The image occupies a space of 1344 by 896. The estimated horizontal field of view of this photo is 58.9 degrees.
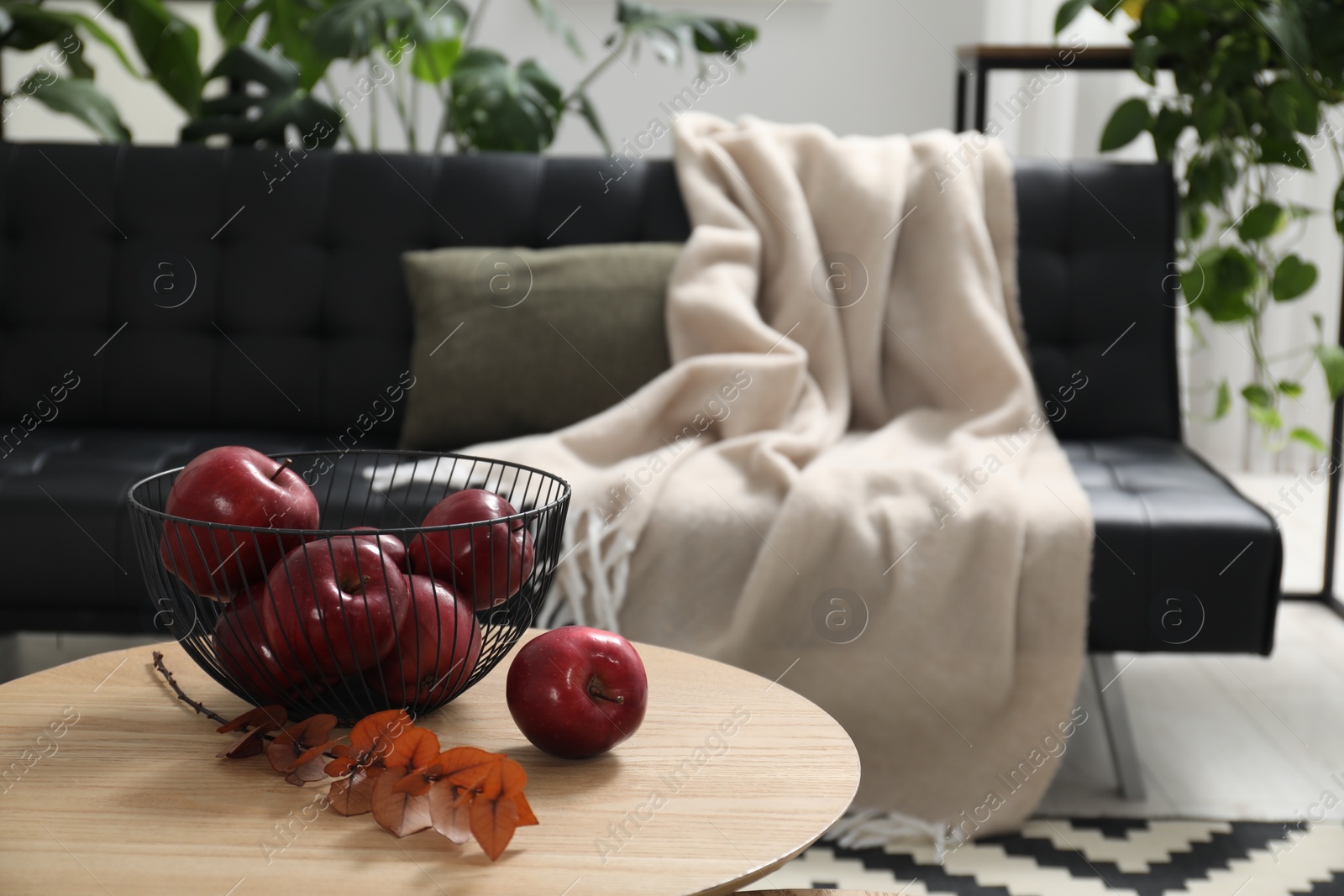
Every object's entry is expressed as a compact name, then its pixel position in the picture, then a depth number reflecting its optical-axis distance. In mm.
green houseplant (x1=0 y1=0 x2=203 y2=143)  2064
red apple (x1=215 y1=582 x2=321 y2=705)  643
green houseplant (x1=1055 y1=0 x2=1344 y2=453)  1812
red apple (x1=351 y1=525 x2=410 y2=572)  670
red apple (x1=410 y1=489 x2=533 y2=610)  674
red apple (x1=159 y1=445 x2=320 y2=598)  647
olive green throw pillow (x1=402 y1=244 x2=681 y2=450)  1741
